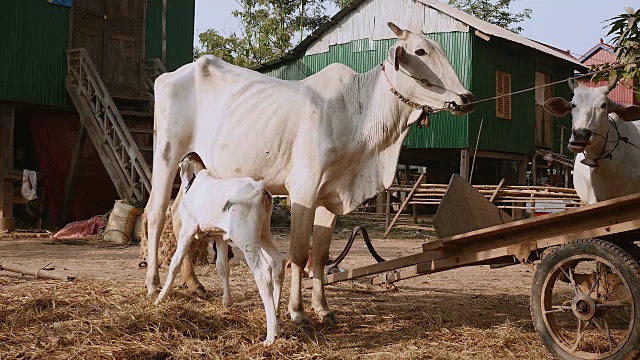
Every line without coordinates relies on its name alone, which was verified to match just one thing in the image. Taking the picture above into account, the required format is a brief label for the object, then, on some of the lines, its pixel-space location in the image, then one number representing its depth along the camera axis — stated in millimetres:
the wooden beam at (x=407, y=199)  14617
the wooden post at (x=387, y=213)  16589
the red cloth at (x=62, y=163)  14586
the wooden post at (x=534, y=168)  20909
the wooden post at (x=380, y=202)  22203
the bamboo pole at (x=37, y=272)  6629
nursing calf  4516
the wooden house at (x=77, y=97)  13234
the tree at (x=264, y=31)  34031
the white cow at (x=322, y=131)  5109
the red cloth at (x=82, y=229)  12742
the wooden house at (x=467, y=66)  18609
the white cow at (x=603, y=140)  5516
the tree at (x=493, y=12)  38750
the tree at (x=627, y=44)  5840
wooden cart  3727
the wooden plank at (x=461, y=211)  4848
